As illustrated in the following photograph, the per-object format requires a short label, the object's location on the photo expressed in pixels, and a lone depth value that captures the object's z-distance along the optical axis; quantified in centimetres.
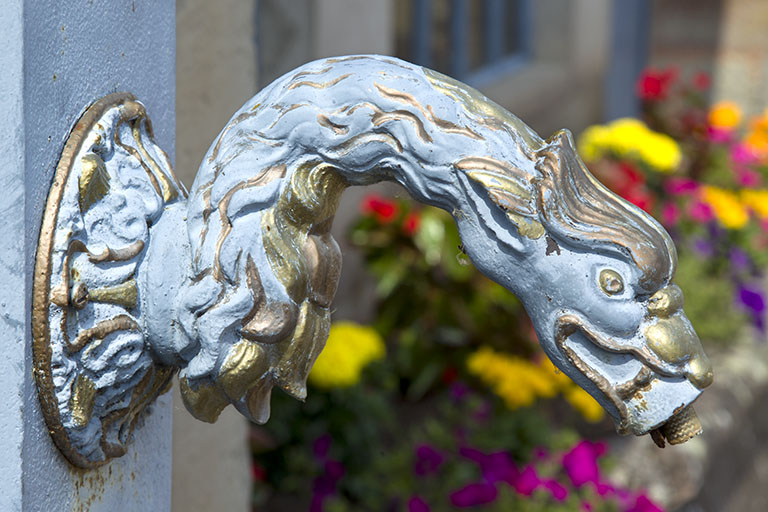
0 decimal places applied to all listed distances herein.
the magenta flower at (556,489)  443
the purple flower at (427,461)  471
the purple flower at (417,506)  432
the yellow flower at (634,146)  738
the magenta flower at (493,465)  459
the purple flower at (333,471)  482
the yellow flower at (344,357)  477
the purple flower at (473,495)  432
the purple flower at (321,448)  486
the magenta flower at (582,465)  454
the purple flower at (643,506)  439
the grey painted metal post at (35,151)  142
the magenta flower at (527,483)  445
